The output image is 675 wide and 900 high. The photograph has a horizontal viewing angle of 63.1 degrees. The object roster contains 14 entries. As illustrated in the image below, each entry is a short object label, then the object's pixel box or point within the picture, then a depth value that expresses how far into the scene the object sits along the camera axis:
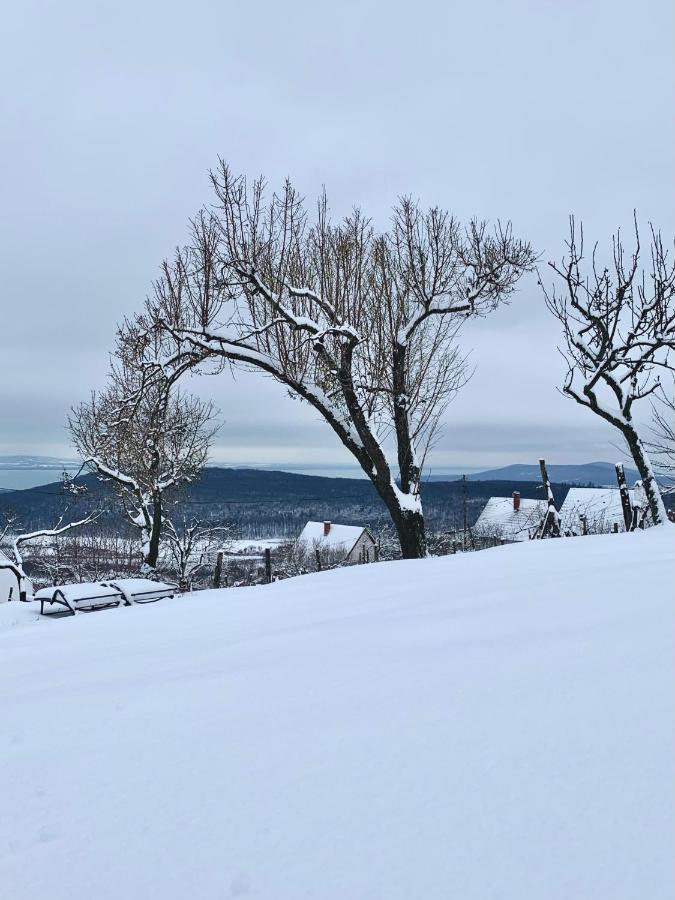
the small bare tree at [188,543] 25.53
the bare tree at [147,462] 17.33
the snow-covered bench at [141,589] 11.23
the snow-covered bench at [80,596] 10.73
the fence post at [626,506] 10.88
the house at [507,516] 45.03
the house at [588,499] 41.00
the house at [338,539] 57.18
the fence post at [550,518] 12.67
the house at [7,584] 26.67
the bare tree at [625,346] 11.32
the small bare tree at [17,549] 15.05
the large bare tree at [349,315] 9.01
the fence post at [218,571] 19.83
